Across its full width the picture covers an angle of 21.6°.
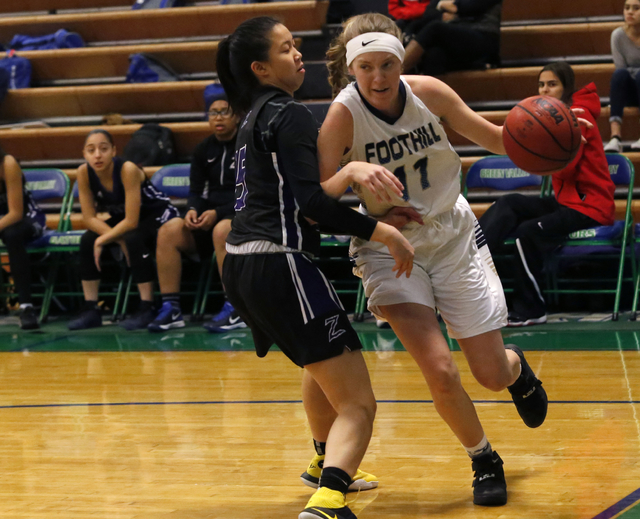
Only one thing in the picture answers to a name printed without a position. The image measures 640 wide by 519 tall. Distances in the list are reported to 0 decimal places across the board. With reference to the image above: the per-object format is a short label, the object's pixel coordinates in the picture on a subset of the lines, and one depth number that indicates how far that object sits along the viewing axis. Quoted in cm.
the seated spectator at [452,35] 1369
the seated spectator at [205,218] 1215
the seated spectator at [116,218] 1244
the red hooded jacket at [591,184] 1061
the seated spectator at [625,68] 1260
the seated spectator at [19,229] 1276
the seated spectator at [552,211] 1063
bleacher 1439
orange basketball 529
